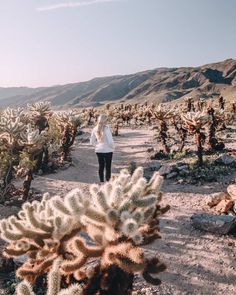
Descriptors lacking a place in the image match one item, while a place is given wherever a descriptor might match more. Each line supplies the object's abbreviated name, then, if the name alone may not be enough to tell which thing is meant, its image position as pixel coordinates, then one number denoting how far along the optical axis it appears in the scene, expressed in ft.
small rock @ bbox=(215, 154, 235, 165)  44.65
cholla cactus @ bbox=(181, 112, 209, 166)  44.93
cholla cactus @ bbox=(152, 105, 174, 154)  56.95
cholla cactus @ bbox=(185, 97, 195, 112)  103.30
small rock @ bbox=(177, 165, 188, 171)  43.45
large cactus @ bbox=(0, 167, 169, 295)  12.50
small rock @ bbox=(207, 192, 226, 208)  31.98
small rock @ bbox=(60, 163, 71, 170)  51.16
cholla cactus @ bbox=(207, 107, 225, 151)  53.01
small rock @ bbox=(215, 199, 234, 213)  29.89
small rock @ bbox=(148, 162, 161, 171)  47.98
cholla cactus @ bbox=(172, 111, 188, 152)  55.83
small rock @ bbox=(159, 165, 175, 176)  43.11
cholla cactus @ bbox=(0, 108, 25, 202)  36.69
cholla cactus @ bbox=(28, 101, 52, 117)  54.19
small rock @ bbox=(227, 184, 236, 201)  31.46
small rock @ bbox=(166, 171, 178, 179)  42.24
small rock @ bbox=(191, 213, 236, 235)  26.68
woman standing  36.40
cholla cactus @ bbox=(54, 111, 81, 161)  54.75
